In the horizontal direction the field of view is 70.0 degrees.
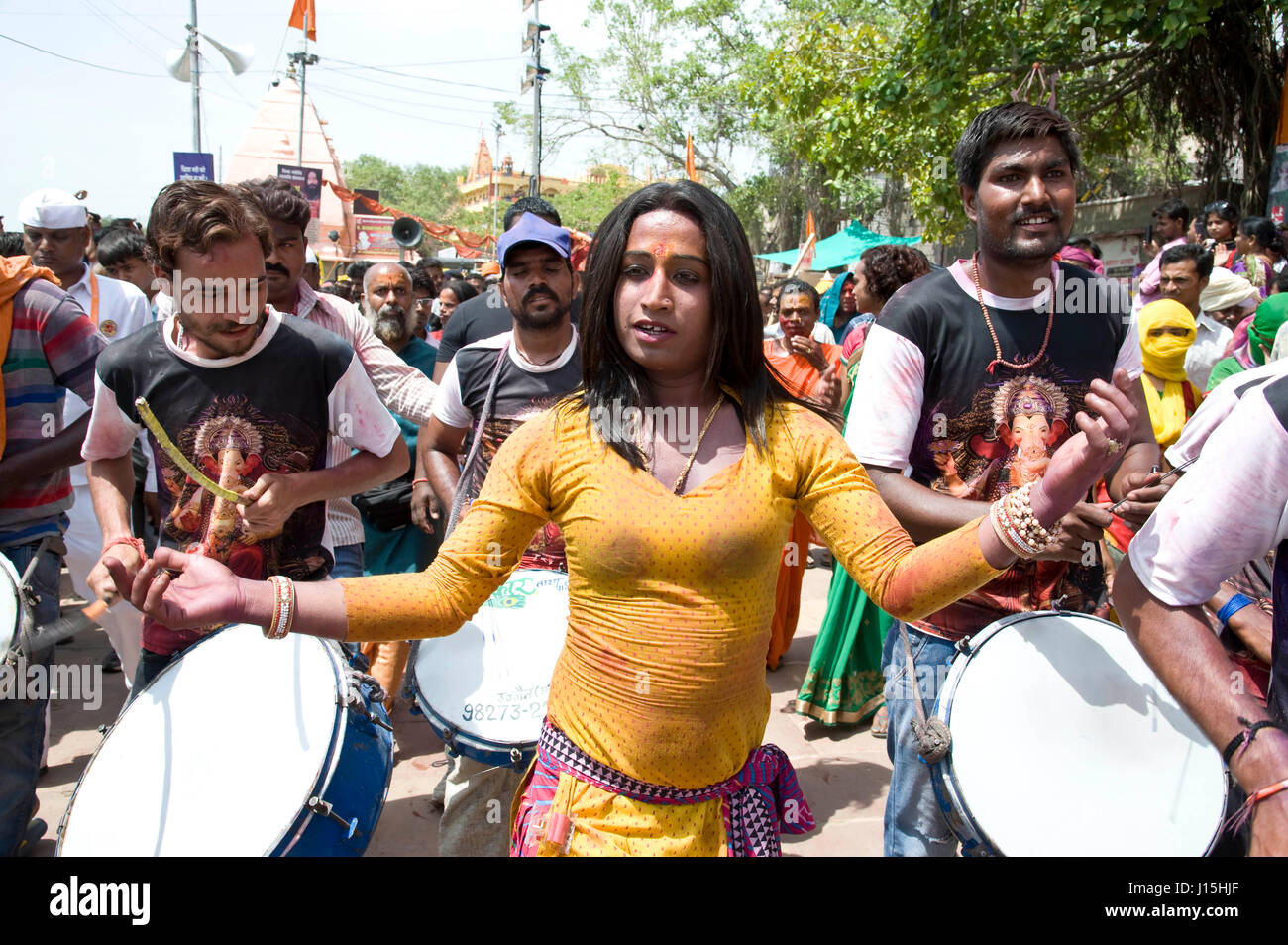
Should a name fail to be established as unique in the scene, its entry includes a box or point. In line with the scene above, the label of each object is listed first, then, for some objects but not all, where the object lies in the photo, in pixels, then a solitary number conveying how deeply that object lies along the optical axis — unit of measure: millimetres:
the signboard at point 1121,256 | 13281
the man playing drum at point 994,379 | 2430
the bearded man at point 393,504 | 4312
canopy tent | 15312
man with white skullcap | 4254
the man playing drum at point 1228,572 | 1389
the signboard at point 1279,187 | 9758
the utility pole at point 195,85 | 14914
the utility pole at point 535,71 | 18906
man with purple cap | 3299
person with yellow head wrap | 4625
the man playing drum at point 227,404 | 2432
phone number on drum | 2643
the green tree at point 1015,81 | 9727
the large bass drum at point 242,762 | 2174
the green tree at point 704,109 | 26281
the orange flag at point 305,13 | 19750
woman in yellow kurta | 1670
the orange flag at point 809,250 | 9392
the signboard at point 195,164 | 11648
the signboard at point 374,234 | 36094
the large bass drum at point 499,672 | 2611
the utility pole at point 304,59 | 28375
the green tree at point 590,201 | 33219
